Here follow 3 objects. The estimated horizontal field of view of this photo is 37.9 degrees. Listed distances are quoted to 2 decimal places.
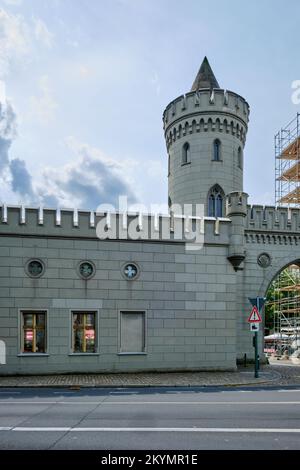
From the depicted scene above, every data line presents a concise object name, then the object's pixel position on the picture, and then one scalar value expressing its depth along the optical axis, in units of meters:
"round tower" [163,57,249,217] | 26.80
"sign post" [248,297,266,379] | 17.35
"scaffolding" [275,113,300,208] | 32.47
